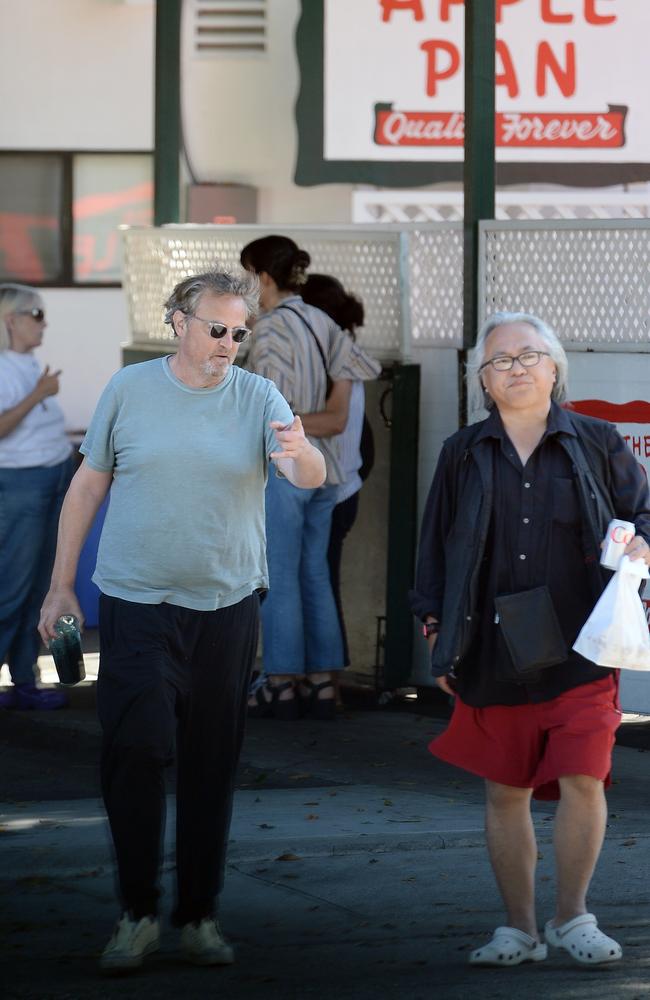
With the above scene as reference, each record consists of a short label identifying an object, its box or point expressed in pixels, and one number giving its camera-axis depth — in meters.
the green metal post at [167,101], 20.13
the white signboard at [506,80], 28.57
